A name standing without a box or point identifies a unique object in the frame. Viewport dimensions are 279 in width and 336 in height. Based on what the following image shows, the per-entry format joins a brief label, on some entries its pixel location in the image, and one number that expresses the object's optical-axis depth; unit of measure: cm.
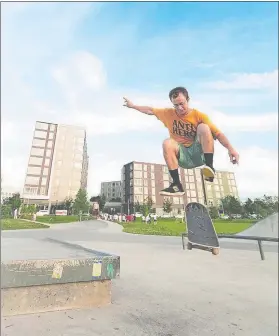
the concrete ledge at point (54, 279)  171
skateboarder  248
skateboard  217
